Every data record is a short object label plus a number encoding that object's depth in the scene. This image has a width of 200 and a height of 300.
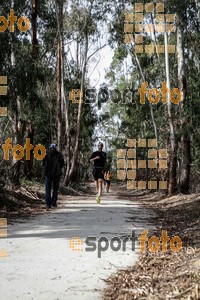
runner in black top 13.50
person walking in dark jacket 11.89
